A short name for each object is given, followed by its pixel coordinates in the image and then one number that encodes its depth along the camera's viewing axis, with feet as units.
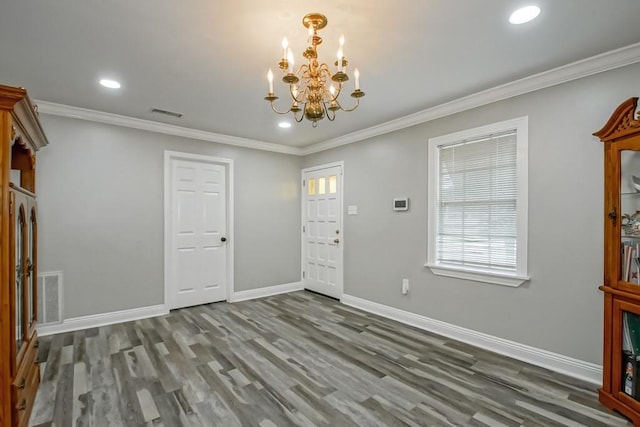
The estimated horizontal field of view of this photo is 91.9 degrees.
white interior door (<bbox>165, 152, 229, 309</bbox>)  14.34
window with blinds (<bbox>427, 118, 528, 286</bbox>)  9.56
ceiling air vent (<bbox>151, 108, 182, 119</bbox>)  11.98
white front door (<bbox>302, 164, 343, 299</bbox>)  16.17
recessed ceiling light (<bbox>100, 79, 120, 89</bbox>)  9.38
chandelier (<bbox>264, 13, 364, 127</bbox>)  6.06
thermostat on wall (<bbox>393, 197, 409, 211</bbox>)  12.69
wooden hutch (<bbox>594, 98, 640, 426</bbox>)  6.74
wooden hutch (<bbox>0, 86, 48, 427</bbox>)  5.49
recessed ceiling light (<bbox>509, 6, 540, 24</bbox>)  6.08
